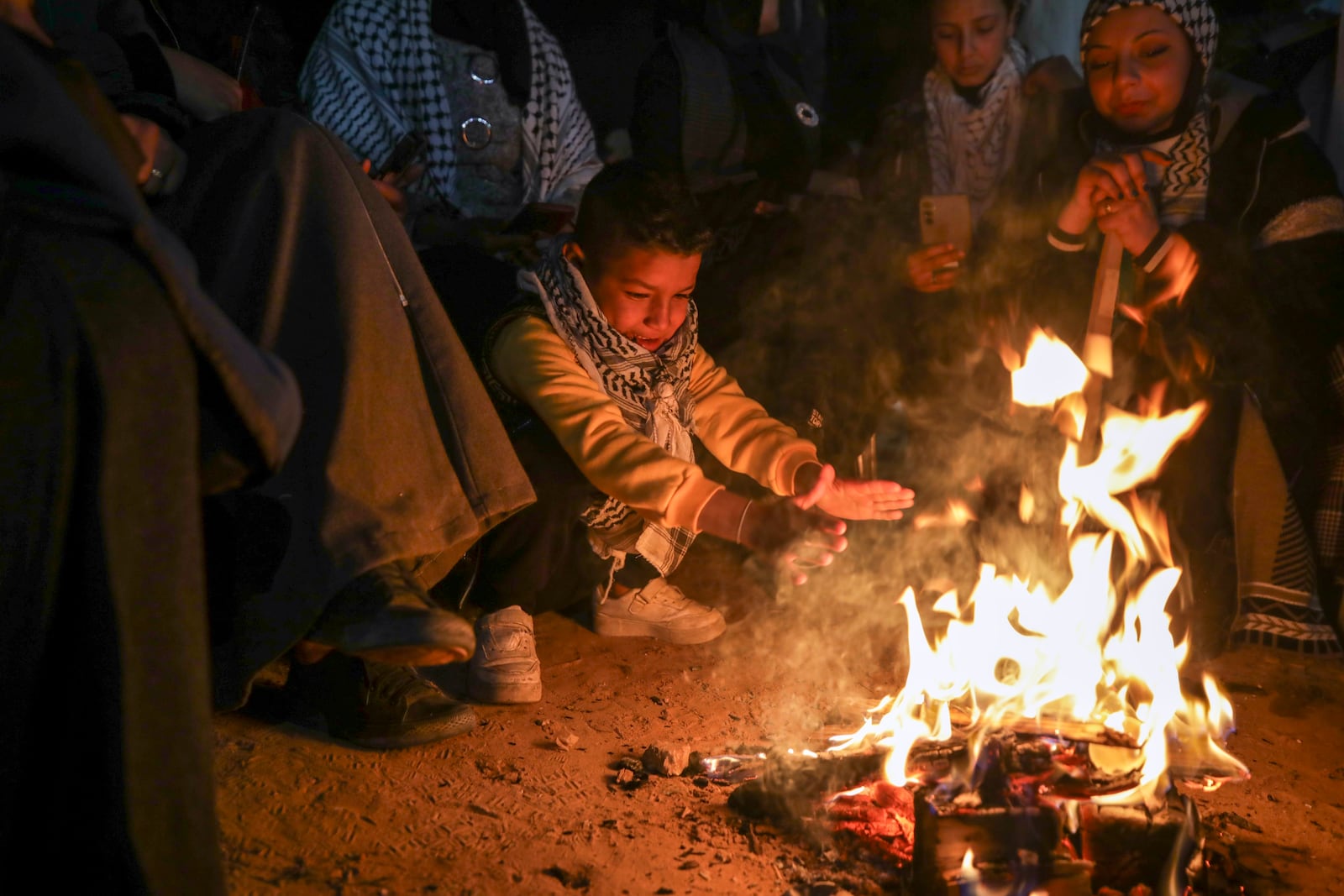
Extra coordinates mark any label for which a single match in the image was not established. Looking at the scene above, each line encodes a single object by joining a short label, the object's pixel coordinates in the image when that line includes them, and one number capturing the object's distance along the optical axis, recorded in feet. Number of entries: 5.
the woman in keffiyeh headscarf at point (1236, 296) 11.03
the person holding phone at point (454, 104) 12.16
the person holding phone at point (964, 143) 12.75
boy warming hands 8.91
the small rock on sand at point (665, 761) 7.65
